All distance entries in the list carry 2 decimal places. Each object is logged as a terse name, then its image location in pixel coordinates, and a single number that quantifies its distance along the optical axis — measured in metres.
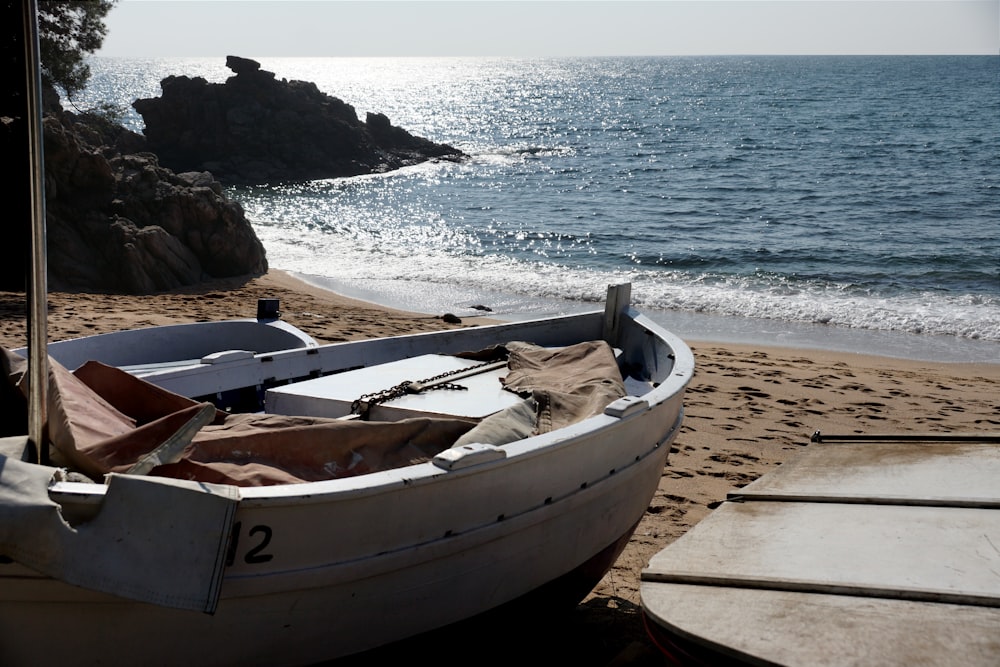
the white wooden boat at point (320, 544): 2.68
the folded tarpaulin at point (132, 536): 2.60
